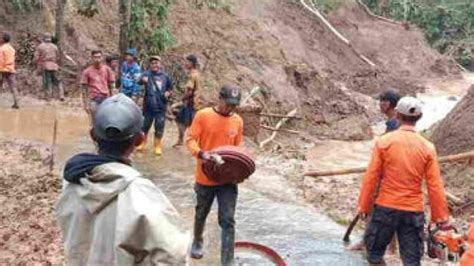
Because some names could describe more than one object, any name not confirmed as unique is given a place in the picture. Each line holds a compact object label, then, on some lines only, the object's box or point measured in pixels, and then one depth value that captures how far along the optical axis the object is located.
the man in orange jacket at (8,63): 14.82
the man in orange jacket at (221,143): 6.50
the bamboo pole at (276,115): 17.67
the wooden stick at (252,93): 16.47
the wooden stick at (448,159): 10.66
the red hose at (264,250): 7.08
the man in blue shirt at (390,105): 6.67
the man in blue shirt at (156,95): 11.08
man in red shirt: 11.49
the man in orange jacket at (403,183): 5.77
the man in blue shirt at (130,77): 12.41
